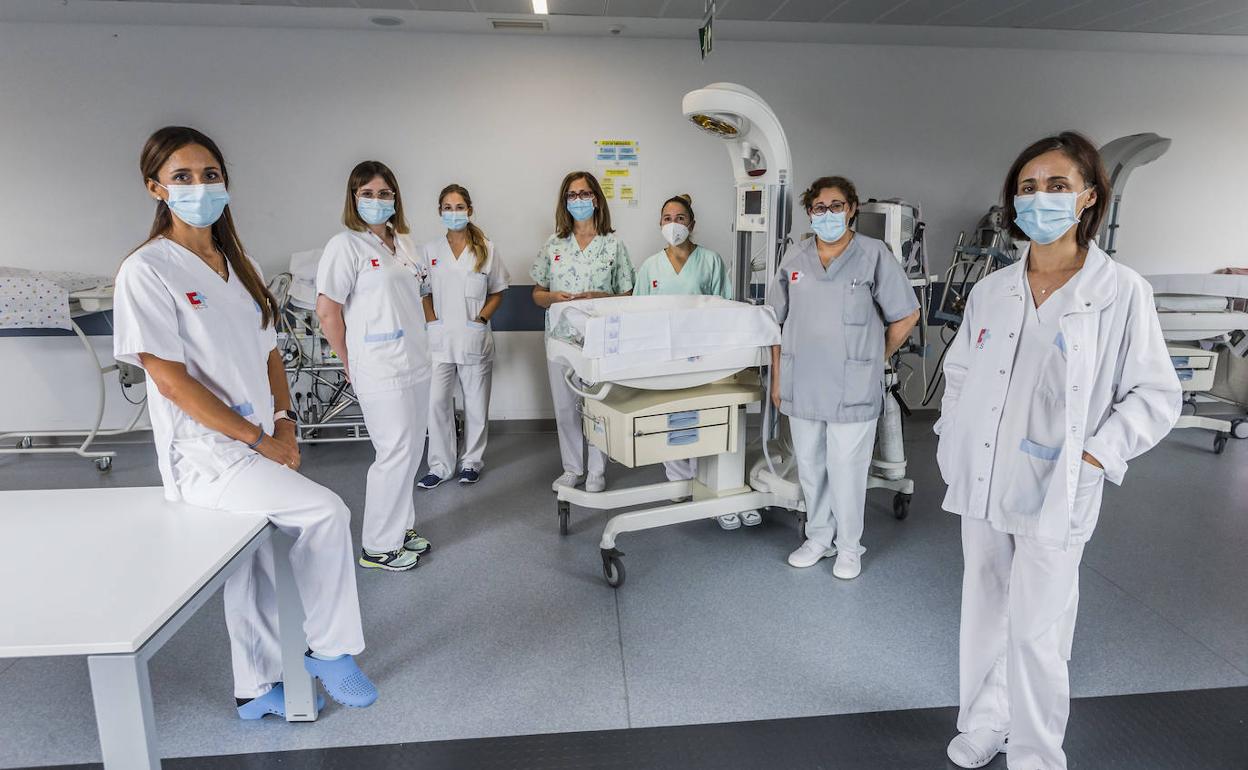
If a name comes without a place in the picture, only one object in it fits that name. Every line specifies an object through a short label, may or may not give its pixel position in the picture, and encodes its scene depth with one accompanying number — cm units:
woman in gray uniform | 259
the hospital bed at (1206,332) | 424
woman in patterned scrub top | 366
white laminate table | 112
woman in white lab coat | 147
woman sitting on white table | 160
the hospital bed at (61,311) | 362
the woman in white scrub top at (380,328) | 265
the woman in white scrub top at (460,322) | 367
